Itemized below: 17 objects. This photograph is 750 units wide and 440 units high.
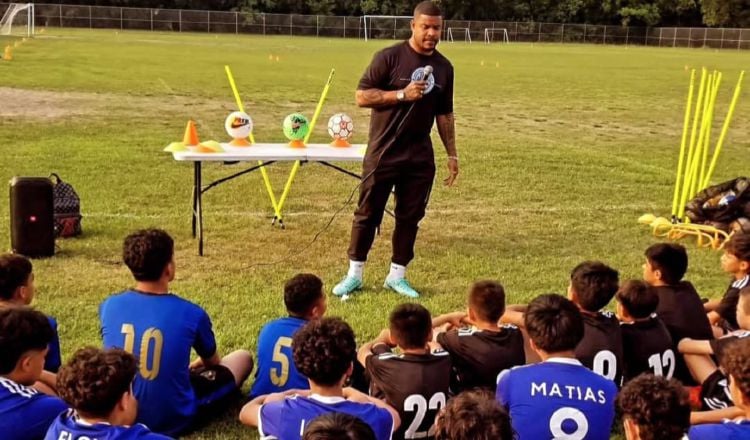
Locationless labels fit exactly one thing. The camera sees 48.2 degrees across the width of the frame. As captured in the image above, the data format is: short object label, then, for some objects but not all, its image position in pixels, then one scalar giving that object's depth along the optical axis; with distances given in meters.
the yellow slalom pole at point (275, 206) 9.43
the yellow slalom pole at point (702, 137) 9.23
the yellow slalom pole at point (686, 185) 9.75
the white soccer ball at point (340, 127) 8.69
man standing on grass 6.85
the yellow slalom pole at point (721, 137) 9.06
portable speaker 7.56
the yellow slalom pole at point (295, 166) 8.73
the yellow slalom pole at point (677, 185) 9.71
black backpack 8.39
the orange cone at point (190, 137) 8.21
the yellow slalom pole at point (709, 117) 8.83
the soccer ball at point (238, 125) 8.49
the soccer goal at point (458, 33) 68.06
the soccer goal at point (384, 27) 65.75
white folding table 7.92
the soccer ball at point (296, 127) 8.61
